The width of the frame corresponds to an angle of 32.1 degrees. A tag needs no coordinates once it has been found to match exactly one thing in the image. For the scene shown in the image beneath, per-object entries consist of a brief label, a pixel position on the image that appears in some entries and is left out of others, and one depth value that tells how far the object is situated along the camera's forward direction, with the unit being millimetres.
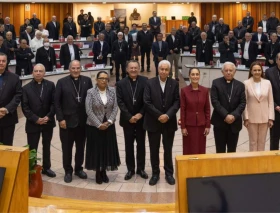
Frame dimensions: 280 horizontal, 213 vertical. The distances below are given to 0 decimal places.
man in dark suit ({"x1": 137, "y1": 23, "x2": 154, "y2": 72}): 17797
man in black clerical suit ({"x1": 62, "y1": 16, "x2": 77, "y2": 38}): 20812
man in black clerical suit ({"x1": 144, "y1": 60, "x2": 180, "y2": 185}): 6883
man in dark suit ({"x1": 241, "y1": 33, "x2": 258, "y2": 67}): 15344
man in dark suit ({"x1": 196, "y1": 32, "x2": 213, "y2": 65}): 16047
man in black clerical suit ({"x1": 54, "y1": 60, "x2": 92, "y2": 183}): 7132
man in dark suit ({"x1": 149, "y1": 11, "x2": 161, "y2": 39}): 20608
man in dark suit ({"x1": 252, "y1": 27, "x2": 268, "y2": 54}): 16516
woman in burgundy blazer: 6762
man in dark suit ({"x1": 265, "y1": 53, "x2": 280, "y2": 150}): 7539
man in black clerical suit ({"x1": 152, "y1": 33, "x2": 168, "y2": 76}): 16203
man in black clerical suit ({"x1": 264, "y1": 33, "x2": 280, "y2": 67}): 14750
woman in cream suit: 7051
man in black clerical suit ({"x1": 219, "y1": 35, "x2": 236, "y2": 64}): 15411
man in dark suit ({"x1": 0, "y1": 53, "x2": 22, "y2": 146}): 7102
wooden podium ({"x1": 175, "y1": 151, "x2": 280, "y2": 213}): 2938
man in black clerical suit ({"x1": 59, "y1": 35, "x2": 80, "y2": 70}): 14586
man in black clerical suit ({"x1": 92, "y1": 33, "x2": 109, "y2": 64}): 16109
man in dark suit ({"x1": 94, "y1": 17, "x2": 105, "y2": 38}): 20703
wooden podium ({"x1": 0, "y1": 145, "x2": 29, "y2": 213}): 3025
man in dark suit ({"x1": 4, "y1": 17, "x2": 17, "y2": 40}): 18981
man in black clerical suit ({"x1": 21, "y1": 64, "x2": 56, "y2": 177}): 7152
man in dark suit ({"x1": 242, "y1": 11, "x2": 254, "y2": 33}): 21875
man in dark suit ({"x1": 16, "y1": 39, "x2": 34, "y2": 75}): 14062
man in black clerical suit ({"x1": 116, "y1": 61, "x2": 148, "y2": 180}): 7145
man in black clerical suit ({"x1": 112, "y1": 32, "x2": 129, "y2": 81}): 15984
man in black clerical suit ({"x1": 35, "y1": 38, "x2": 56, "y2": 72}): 13836
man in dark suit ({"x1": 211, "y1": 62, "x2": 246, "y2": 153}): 6879
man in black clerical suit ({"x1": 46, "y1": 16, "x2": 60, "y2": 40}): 21156
